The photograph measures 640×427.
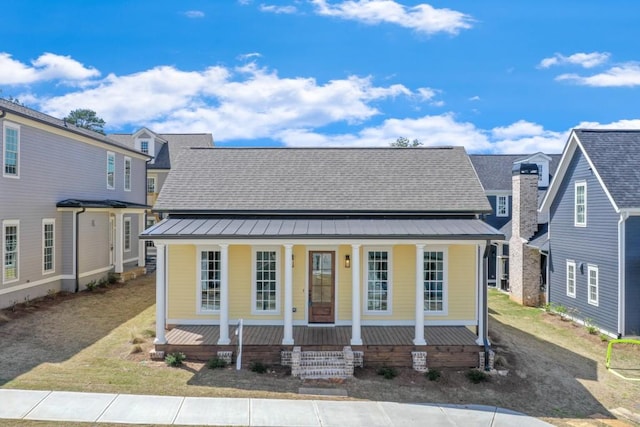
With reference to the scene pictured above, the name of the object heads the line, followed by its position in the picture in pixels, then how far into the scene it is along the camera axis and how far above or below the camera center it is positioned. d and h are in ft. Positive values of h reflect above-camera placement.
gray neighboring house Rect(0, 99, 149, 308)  48.91 +0.89
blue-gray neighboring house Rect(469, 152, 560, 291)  78.84 +6.23
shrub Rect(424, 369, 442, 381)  32.98 -12.38
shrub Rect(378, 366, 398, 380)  32.86 -12.21
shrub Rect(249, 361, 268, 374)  32.96 -11.88
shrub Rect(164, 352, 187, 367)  33.55 -11.43
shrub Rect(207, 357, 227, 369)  33.35 -11.68
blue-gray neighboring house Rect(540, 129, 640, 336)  44.96 -1.52
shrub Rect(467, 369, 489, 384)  32.91 -12.42
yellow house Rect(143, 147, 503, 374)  35.50 -4.27
